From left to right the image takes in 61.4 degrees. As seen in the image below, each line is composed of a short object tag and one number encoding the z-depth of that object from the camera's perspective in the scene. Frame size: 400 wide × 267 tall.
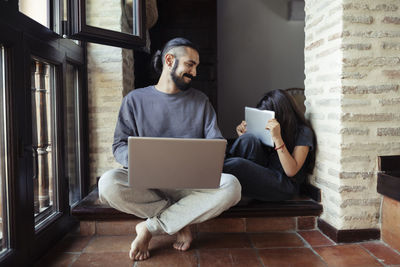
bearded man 1.74
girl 2.03
